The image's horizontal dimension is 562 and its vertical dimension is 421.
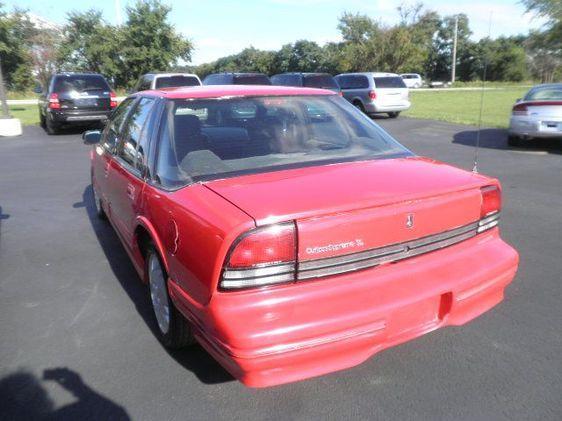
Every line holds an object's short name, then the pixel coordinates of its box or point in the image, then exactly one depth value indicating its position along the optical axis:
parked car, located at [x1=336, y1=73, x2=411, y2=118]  18.52
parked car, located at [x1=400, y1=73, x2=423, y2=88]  55.16
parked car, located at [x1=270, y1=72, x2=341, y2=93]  16.98
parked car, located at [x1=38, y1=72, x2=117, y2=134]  14.24
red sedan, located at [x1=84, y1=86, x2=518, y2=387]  2.16
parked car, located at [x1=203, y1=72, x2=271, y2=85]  14.69
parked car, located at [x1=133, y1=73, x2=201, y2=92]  14.02
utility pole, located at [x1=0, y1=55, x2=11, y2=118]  14.74
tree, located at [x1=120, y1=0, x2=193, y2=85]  34.97
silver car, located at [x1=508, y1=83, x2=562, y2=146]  10.08
